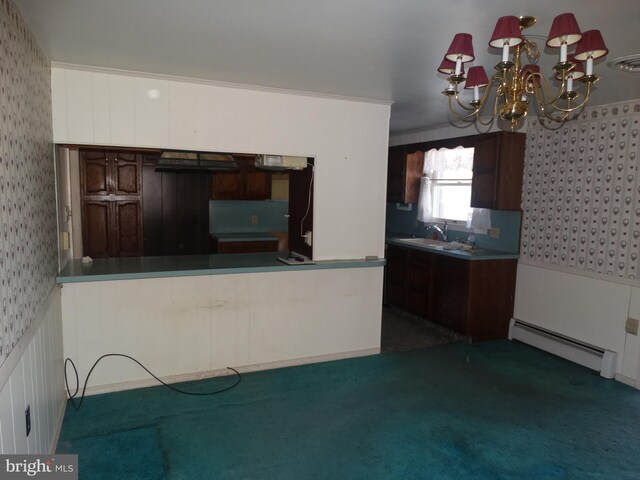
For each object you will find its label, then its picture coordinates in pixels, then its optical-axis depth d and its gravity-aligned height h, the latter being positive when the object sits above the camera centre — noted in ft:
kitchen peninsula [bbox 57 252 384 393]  10.14 -3.08
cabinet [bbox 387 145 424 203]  18.90 +1.09
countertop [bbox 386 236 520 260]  14.12 -1.77
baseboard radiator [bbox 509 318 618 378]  11.87 -4.25
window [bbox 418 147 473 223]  16.71 +0.54
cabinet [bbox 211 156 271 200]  19.08 +0.37
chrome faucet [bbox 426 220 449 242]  17.56 -1.21
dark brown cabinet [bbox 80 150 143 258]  16.83 -0.52
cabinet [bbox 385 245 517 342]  14.17 -3.14
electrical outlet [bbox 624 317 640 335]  11.41 -3.17
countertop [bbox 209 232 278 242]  18.72 -1.90
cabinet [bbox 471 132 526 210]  14.40 +1.06
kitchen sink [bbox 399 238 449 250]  16.79 -1.71
